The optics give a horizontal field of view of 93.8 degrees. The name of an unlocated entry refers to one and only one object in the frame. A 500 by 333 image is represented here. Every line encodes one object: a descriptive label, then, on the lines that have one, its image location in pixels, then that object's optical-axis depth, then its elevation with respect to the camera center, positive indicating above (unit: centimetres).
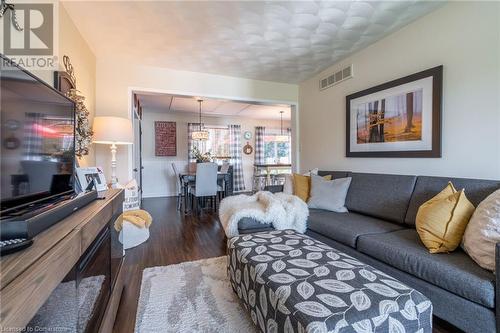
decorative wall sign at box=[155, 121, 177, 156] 638 +70
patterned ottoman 94 -59
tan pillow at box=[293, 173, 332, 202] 303 -29
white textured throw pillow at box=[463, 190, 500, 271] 126 -39
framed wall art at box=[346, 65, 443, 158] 221 +51
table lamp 263 +37
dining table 476 -35
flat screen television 79 +10
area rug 146 -100
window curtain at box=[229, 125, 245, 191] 703 +26
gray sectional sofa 122 -58
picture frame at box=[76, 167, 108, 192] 174 -11
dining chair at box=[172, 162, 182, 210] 631 -50
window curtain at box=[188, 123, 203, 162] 653 +61
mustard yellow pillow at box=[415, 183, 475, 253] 149 -38
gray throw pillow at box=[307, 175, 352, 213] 268 -36
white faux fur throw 236 -52
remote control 64 -24
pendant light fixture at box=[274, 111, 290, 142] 721 +80
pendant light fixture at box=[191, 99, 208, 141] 552 +67
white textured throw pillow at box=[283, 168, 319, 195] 319 -29
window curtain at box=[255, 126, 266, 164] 736 +65
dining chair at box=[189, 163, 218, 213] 433 -32
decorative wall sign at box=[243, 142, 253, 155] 732 +46
